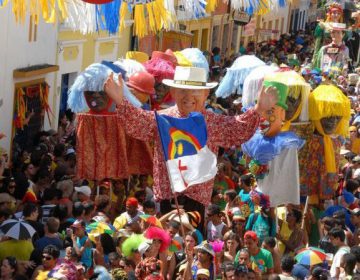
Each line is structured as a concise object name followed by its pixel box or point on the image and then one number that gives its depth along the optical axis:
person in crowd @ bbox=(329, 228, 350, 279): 10.85
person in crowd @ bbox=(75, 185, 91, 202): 12.95
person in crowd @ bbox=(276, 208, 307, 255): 12.52
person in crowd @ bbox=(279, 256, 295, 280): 10.51
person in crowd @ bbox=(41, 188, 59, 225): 12.72
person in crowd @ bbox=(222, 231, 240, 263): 11.16
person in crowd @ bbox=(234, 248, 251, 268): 10.40
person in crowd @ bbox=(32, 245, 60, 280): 9.80
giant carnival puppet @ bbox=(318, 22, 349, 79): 26.72
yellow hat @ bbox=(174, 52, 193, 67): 15.65
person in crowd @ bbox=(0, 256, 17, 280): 9.69
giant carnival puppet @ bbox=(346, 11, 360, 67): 38.89
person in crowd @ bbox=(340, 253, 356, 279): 10.48
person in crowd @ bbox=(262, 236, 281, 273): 11.30
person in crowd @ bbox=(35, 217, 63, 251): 10.52
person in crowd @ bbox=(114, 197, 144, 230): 11.96
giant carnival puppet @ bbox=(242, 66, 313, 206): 12.93
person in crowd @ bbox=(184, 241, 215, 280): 10.22
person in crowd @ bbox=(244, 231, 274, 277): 11.06
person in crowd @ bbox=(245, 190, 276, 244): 12.52
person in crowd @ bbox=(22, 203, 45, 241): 11.23
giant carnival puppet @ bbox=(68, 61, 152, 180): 13.18
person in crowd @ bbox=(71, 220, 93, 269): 10.57
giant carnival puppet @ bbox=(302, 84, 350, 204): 13.77
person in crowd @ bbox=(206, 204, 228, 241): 12.20
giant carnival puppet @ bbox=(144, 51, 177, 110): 14.51
